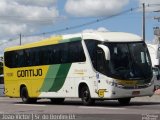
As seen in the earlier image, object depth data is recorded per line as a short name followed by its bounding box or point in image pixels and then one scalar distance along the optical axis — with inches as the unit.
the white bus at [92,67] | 963.3
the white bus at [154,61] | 1675.2
